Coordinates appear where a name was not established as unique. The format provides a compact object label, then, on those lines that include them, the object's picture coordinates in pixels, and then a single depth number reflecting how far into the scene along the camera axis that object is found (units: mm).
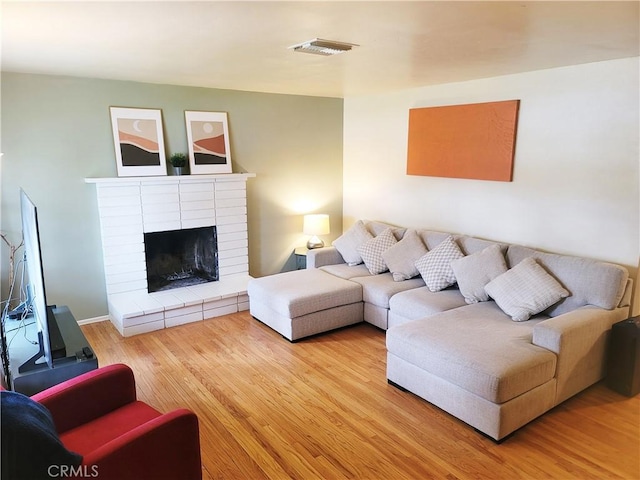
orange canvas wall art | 3986
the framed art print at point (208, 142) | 4652
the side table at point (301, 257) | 5340
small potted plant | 4516
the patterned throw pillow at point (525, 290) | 3250
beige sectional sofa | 2662
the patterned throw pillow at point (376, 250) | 4578
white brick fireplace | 4199
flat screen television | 2242
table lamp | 5355
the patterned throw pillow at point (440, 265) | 3955
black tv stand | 2551
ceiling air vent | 2602
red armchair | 1730
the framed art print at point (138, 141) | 4238
